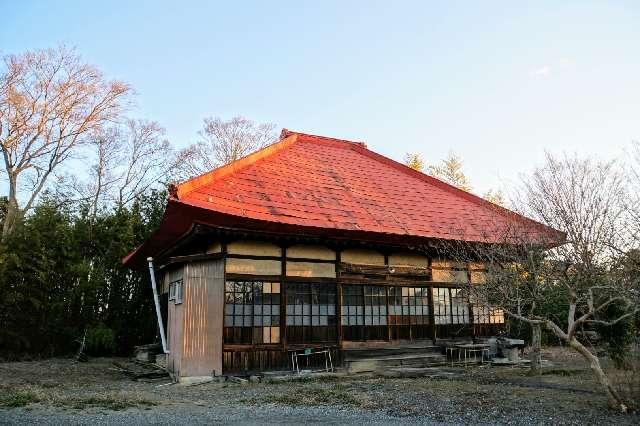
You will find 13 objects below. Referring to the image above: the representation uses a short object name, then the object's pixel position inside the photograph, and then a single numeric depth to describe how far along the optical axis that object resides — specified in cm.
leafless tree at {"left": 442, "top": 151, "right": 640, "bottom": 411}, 674
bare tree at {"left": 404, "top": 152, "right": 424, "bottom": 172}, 2883
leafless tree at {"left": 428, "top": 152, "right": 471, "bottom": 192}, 2773
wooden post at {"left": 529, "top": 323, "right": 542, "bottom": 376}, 1043
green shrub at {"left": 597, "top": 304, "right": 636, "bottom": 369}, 991
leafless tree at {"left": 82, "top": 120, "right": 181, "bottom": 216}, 2210
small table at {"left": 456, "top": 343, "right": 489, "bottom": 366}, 1276
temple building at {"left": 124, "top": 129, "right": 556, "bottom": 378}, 1031
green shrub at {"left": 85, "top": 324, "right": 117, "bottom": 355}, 1466
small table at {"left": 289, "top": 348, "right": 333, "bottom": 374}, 1082
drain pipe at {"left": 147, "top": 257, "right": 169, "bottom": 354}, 1245
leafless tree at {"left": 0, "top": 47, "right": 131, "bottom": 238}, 1805
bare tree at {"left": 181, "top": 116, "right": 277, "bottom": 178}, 2494
